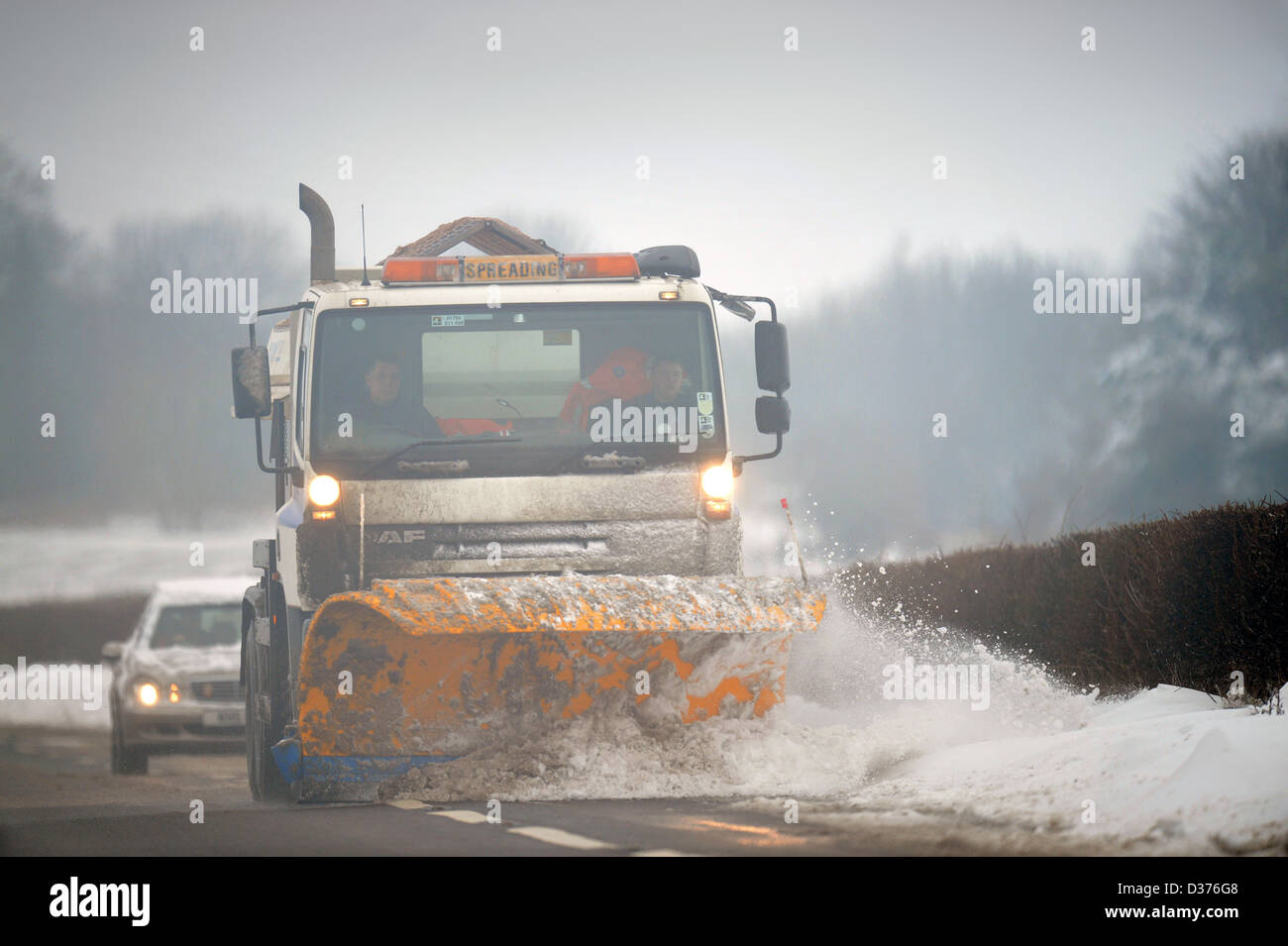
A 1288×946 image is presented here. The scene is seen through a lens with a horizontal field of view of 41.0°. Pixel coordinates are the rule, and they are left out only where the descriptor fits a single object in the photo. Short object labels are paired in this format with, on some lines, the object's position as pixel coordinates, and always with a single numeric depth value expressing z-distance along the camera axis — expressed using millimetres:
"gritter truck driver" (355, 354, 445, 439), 10586
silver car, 15047
